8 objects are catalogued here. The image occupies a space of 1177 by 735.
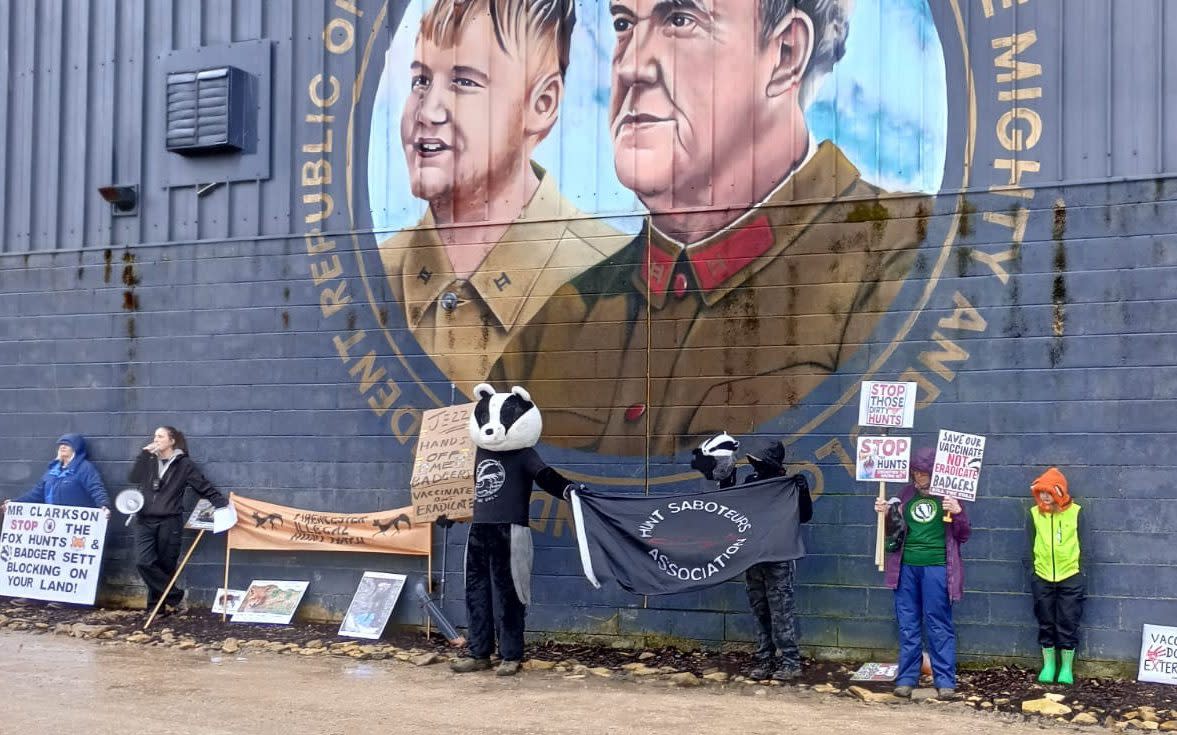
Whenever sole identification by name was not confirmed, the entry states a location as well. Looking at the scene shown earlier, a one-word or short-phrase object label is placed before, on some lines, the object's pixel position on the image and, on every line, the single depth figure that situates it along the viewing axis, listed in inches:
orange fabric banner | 433.1
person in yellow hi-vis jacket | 347.3
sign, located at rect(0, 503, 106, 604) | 474.0
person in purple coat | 339.9
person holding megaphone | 462.6
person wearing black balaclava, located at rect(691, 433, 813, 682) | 359.3
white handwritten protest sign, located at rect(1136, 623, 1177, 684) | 340.8
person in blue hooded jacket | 481.4
